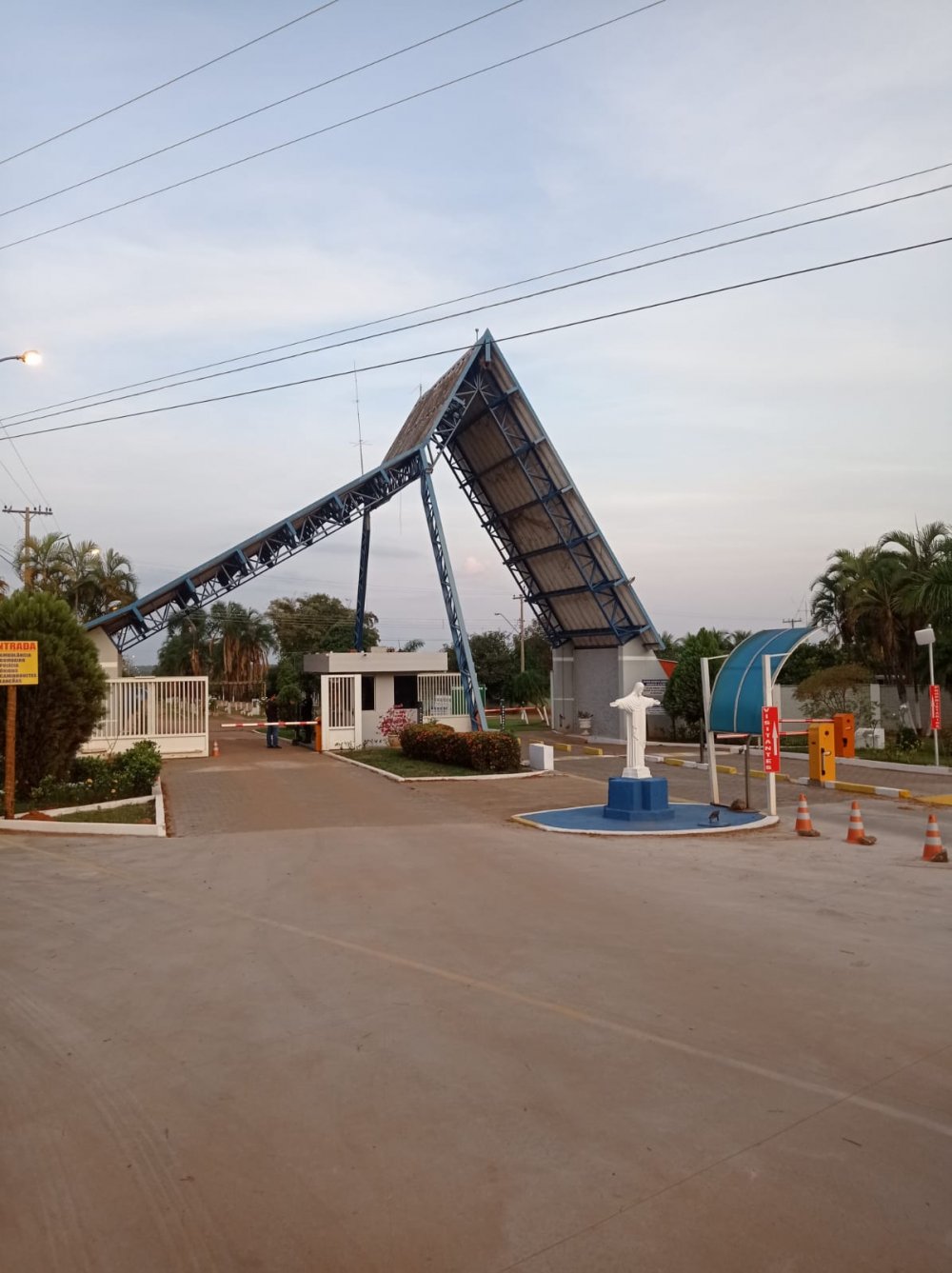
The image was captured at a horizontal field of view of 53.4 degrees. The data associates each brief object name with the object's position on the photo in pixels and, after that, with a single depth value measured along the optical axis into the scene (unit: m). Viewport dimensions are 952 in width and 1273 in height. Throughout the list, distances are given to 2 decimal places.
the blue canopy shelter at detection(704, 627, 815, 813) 16.53
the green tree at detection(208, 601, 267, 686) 58.81
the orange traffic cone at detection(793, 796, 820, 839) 14.26
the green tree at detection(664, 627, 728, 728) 31.06
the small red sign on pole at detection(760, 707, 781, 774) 15.67
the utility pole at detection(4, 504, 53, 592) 37.09
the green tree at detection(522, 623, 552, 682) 62.94
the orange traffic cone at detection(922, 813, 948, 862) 12.09
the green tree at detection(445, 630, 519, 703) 58.69
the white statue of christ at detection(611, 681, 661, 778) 16.05
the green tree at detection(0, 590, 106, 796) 16.97
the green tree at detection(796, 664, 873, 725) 27.84
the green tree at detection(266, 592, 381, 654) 61.47
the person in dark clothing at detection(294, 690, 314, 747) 31.95
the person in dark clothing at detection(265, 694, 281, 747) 29.69
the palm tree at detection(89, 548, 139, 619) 36.34
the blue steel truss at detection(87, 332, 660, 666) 30.05
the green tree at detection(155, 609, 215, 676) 58.91
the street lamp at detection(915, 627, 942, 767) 22.12
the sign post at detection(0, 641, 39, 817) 15.66
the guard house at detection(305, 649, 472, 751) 28.86
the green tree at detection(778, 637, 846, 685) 36.16
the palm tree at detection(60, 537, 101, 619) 35.88
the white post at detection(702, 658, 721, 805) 16.42
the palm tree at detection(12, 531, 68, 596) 34.81
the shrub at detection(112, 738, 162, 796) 18.42
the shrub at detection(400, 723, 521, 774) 22.08
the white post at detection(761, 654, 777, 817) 15.83
